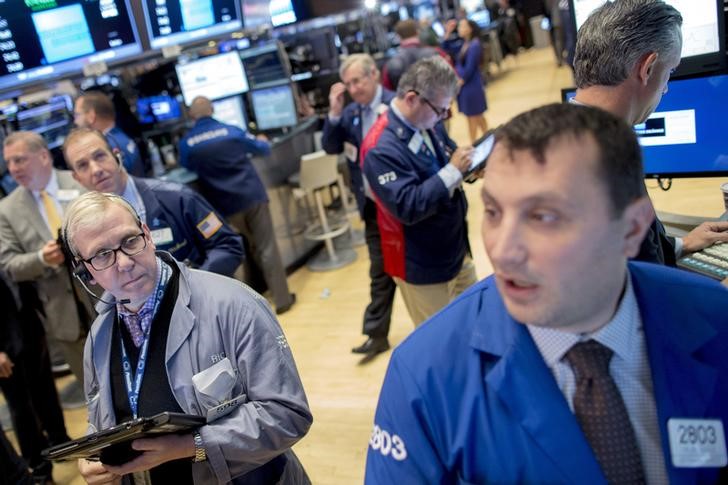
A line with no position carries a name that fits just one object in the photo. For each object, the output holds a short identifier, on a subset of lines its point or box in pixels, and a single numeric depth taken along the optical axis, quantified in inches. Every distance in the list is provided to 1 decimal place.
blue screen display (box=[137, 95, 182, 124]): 228.7
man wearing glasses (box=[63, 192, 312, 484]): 64.2
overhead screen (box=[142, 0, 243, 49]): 203.9
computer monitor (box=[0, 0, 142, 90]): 173.3
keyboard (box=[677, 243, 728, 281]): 70.2
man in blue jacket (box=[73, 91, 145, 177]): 173.0
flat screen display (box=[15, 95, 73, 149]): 182.4
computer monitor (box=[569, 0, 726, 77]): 91.8
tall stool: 213.3
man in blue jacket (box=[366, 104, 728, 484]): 36.4
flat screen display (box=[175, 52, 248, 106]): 229.3
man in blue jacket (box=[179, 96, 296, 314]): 183.2
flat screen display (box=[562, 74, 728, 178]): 90.8
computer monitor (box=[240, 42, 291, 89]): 232.7
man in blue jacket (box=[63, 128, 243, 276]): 106.5
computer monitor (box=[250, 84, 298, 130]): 234.8
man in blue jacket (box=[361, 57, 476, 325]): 107.3
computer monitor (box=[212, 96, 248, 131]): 239.5
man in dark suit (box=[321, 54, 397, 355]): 153.3
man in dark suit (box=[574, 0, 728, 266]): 62.6
